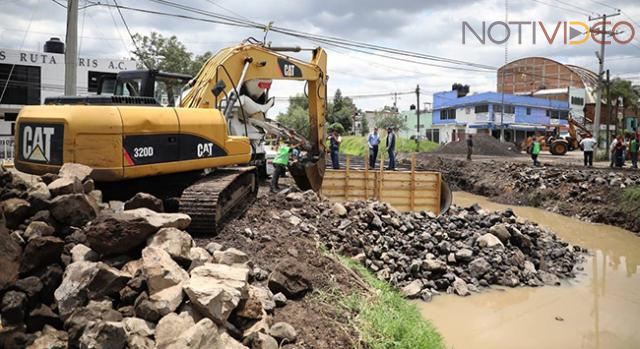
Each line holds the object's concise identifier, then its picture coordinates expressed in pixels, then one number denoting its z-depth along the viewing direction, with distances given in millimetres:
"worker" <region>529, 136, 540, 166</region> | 23102
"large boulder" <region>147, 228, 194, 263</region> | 4316
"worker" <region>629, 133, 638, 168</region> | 21875
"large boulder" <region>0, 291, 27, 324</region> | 3479
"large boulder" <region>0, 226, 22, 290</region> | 3600
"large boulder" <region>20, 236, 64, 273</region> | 3873
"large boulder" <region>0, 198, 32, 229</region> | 4348
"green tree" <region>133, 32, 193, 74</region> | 29109
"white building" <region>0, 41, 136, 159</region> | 28281
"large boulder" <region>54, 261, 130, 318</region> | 3709
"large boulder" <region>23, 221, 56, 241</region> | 4105
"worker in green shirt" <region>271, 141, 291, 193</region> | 11297
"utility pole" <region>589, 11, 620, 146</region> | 31747
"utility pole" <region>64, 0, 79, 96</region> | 12109
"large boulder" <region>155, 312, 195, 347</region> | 3486
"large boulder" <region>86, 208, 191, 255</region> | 4168
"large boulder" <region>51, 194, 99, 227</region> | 4504
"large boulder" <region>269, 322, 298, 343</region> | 4082
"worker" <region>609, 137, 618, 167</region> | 22494
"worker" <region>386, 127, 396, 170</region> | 16047
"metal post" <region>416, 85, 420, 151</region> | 50656
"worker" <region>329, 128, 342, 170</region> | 15305
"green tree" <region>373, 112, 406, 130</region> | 56506
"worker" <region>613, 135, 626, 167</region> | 22312
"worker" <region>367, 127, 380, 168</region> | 16797
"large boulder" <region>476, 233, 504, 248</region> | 9462
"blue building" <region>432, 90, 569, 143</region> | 48344
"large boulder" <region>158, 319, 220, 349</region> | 3379
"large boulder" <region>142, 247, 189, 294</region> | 3859
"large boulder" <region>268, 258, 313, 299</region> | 4828
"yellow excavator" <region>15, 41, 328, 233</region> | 5633
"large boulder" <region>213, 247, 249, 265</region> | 4766
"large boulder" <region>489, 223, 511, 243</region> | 9875
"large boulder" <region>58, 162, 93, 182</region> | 5005
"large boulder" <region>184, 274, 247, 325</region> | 3711
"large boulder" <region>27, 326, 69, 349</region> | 3469
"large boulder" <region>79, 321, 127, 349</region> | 3326
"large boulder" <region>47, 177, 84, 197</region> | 4641
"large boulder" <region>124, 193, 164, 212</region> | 5188
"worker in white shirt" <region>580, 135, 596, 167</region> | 22797
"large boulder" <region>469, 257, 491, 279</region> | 8794
